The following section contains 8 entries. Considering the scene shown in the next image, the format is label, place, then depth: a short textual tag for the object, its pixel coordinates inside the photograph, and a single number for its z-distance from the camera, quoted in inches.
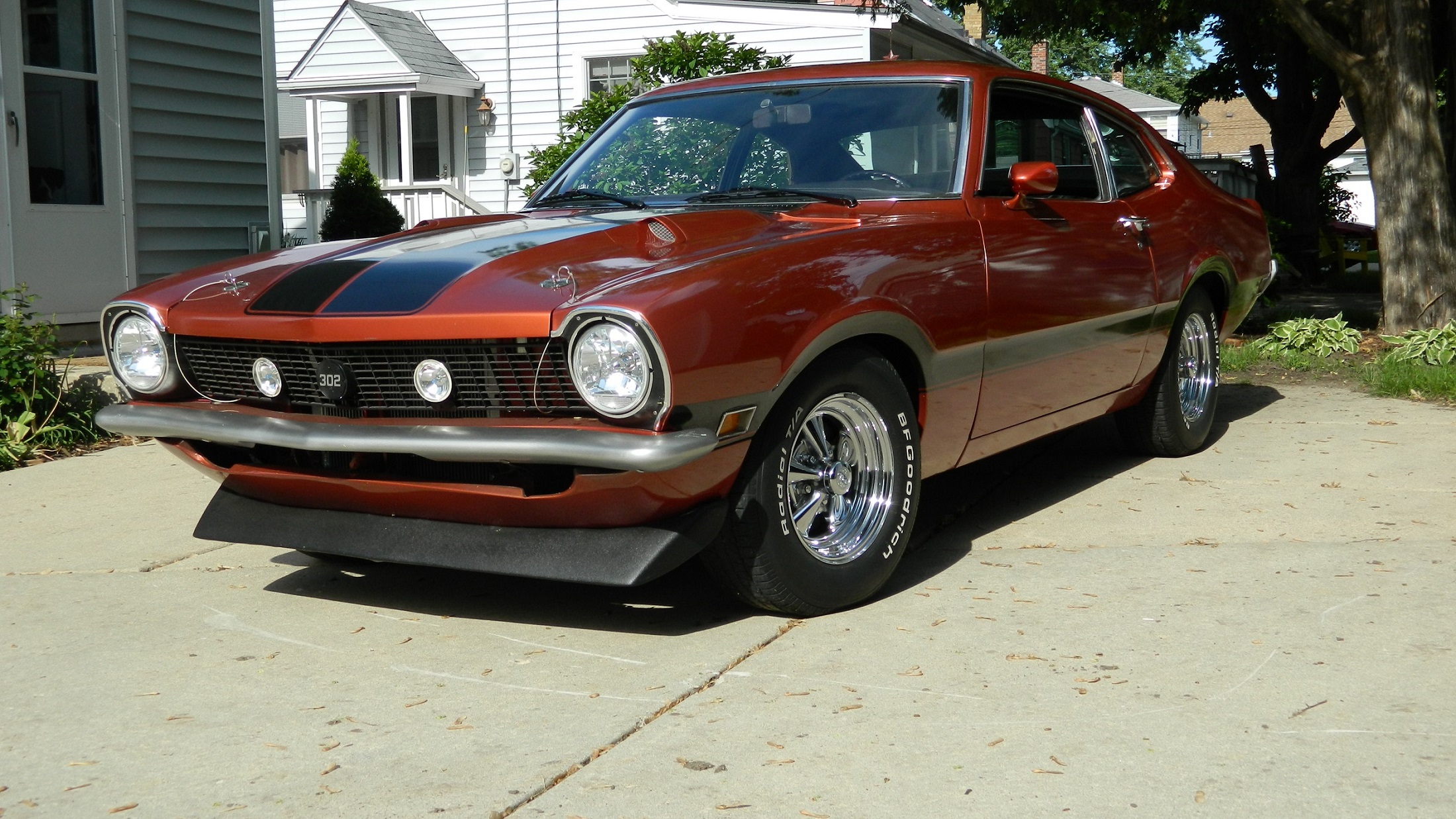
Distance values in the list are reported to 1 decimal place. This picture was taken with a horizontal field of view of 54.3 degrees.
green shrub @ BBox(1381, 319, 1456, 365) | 354.3
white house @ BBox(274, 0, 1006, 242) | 703.7
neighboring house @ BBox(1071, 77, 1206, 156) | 2011.6
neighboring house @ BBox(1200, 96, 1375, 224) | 2554.1
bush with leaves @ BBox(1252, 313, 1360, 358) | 383.6
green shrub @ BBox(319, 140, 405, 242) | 650.8
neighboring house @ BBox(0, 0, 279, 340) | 359.9
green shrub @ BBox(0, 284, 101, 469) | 266.1
